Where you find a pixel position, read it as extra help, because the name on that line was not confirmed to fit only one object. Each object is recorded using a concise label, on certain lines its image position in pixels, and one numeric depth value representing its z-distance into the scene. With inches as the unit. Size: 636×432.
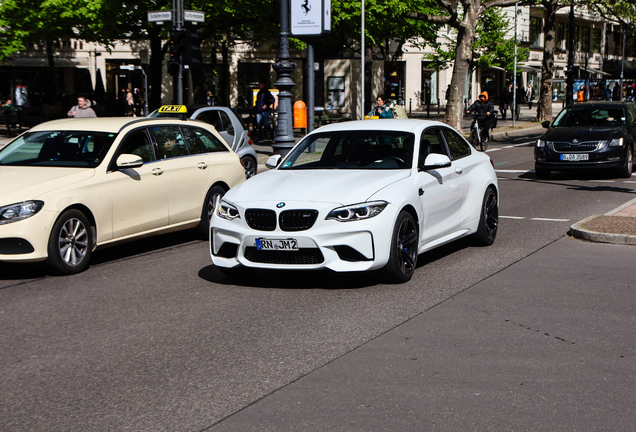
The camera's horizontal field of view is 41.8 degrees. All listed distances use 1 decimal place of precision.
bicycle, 988.6
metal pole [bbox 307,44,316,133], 776.9
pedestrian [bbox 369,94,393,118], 796.6
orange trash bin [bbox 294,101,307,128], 1128.0
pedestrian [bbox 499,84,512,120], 1750.7
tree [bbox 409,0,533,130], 1179.9
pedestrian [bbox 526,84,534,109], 2307.3
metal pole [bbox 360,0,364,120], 881.8
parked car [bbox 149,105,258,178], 648.4
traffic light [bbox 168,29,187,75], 741.3
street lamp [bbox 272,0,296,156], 753.6
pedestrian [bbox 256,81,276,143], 1063.6
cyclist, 994.5
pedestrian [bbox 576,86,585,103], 1915.6
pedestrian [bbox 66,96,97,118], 685.9
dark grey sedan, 658.2
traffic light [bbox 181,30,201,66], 739.4
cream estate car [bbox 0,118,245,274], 310.5
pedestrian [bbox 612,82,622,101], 2197.3
